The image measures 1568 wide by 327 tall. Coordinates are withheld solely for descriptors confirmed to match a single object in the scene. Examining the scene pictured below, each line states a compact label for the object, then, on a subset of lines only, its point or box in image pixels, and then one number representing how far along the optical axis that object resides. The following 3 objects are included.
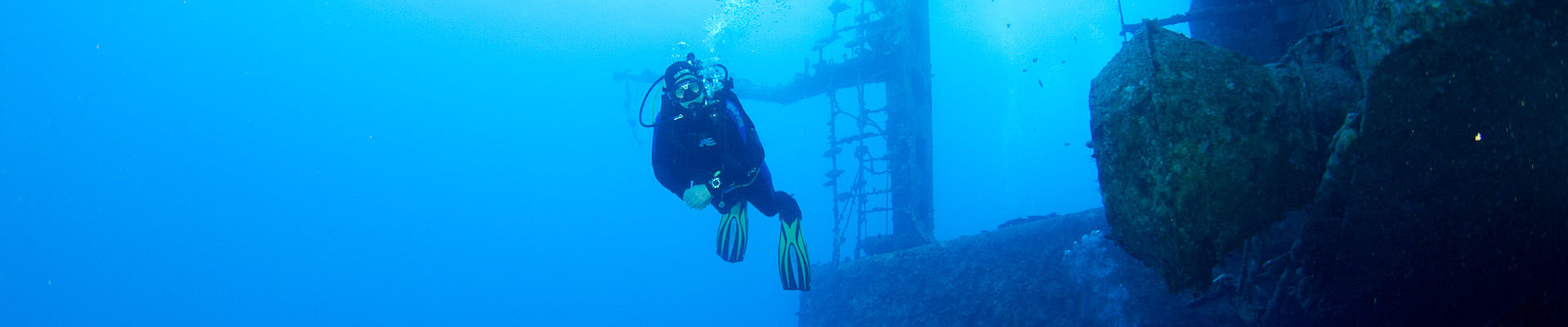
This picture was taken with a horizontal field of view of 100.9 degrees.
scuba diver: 5.02
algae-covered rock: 2.40
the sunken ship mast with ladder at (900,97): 9.98
